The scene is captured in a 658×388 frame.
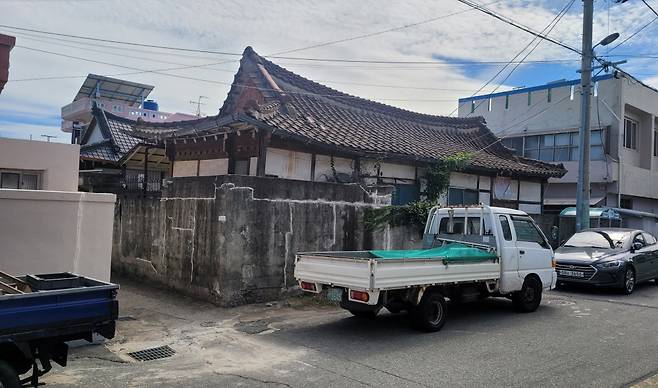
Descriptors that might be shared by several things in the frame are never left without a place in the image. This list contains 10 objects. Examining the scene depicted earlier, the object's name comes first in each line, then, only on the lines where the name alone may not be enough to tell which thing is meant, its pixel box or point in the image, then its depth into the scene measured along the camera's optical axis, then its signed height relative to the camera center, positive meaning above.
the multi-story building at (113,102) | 33.66 +7.14
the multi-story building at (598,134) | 24.06 +4.50
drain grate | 6.41 -1.91
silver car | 11.73 -0.79
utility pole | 15.15 +3.13
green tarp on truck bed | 8.20 -0.59
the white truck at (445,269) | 7.17 -0.80
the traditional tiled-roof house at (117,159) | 16.42 +1.55
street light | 15.62 +5.71
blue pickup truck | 4.12 -1.04
